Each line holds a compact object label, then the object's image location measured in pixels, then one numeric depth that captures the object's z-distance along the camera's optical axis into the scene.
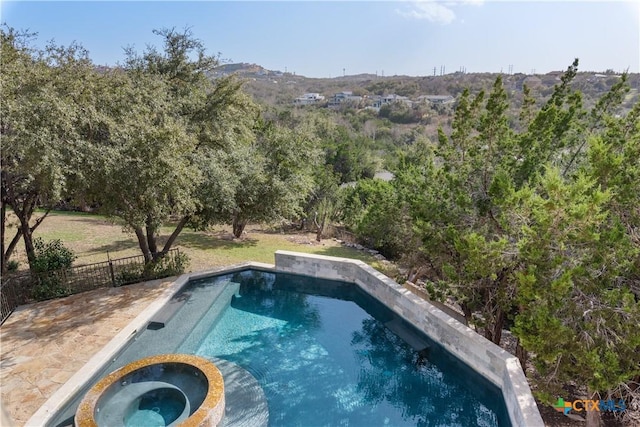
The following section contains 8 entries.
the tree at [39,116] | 7.62
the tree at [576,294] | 5.50
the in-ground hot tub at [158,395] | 6.61
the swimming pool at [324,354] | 7.36
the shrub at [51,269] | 10.84
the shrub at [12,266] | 12.46
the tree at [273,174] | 15.77
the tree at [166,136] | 9.23
